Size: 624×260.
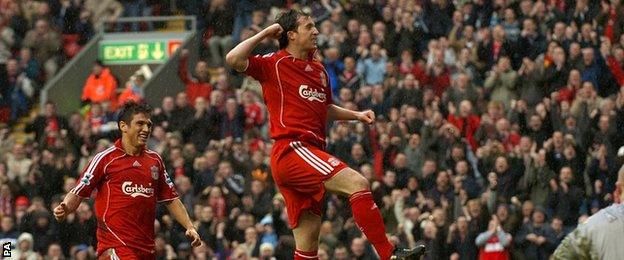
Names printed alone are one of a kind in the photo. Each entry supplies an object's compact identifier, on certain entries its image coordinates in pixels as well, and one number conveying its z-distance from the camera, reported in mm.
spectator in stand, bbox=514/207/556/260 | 20156
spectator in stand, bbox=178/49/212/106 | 26156
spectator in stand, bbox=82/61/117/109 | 28219
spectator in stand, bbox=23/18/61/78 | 29281
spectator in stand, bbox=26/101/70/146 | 25391
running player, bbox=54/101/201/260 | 12930
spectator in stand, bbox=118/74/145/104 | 27233
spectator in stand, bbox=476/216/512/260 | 19938
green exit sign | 29734
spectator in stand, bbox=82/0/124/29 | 30656
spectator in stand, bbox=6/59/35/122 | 28469
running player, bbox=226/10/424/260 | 12391
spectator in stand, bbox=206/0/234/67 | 27844
